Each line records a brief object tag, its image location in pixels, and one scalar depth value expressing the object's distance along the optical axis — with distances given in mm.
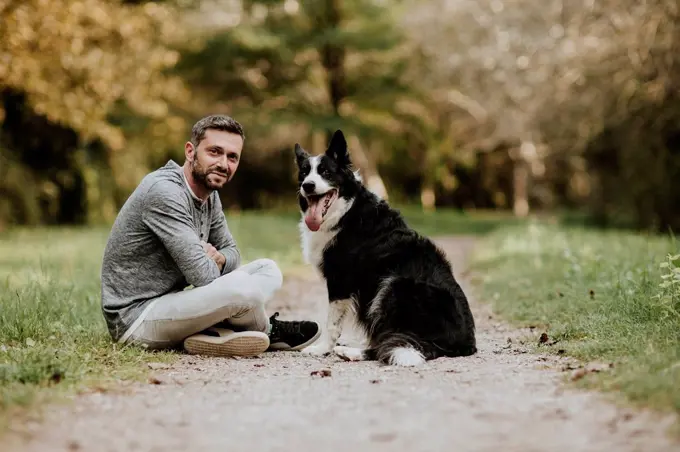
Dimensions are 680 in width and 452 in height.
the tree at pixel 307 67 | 24297
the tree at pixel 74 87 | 12172
